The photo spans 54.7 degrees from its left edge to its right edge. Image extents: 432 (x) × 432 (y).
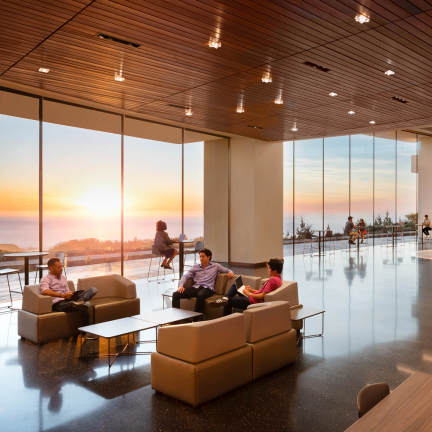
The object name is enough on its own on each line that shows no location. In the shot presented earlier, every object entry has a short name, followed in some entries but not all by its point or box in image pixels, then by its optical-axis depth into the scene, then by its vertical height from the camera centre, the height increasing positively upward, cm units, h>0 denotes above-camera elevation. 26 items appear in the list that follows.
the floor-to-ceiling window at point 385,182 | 2000 +193
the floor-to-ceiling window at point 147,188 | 1012 +88
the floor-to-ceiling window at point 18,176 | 795 +90
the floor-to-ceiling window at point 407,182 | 2127 +204
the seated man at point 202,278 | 668 -93
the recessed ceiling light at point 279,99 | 769 +235
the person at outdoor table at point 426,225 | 2035 -21
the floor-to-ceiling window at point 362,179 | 1881 +196
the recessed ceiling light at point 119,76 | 648 +230
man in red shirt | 582 -101
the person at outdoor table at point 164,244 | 1073 -57
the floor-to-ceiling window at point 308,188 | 1650 +137
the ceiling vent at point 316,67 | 604 +229
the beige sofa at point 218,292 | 640 -117
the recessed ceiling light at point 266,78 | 647 +228
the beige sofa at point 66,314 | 561 -128
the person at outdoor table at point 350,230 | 1747 -37
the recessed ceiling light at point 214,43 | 514 +224
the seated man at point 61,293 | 580 -101
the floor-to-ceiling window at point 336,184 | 1764 +163
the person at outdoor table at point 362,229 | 1872 -34
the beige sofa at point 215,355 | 373 -127
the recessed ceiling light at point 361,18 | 452 +221
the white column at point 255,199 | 1296 +71
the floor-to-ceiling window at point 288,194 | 1592 +107
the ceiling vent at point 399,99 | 789 +235
